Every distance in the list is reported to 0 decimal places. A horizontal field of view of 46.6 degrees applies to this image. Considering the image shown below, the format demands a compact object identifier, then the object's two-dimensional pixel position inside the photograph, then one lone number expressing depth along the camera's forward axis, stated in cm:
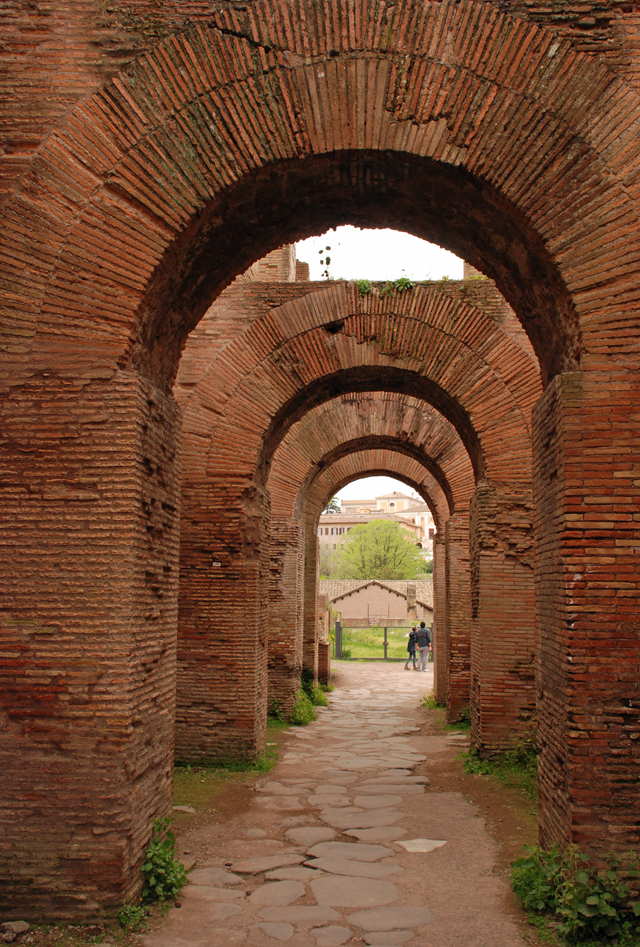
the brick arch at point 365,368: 880
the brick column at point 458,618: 1129
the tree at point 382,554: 4725
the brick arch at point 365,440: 1202
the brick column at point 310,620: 1405
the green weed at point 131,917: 395
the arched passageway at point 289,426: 834
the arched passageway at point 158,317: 406
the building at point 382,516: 8425
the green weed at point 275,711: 1143
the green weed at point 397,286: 929
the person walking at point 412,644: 2218
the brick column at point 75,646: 397
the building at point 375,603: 3306
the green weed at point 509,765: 793
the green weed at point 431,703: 1377
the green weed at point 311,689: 1373
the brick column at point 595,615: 400
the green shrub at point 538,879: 415
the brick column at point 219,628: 825
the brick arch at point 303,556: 1152
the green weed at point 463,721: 1129
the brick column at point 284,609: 1144
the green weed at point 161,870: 435
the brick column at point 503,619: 838
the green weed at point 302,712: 1158
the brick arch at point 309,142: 436
